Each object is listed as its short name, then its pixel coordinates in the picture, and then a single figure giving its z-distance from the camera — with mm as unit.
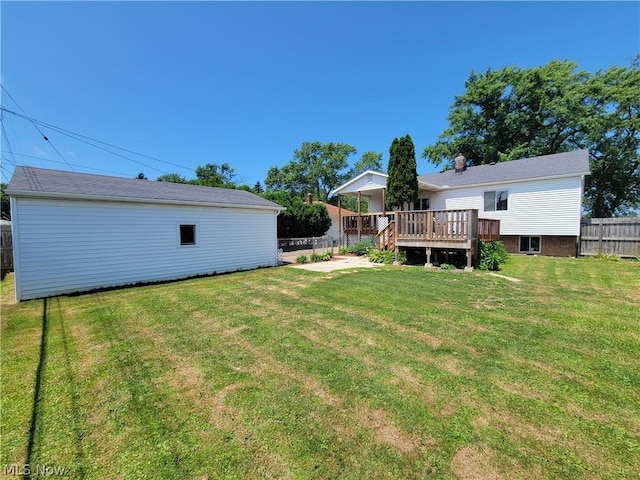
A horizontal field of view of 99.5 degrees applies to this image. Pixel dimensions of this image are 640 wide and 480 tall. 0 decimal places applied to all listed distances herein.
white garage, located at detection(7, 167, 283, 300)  6738
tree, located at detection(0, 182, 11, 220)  31984
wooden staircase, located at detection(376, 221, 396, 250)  12430
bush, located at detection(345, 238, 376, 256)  14672
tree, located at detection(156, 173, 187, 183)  41622
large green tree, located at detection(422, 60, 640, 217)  19609
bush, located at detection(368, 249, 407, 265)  11231
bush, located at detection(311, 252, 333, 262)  12922
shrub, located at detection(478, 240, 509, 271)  9500
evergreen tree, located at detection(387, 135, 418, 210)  13133
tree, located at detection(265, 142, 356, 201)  42188
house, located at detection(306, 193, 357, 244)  27025
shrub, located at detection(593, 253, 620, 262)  11412
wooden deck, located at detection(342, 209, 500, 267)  9328
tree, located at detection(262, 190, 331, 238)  19620
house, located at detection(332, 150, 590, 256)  10711
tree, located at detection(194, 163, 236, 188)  42438
